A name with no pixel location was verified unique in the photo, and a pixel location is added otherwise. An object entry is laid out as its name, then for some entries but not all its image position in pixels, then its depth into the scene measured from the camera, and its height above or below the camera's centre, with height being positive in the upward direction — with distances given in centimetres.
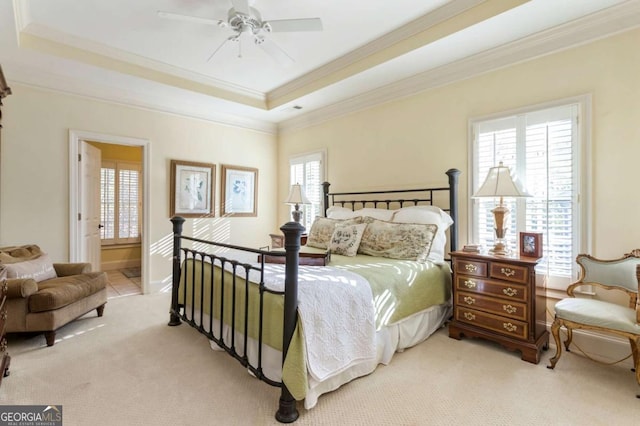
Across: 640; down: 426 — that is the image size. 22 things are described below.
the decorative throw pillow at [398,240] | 291 -29
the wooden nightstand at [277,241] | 477 -48
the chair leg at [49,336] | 263 -107
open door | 385 +7
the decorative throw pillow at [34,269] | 274 -56
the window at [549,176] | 260 +30
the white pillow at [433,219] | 301 -9
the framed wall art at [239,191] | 503 +31
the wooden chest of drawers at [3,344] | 202 -92
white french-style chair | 200 -68
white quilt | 179 -67
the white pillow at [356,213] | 354 -3
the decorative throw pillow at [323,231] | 357 -25
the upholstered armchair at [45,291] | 258 -73
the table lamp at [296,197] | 446 +19
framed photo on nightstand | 257 -28
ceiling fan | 237 +153
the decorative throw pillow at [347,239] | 320 -31
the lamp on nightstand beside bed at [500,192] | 260 +16
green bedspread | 172 -66
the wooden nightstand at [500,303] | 242 -76
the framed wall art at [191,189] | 450 +31
